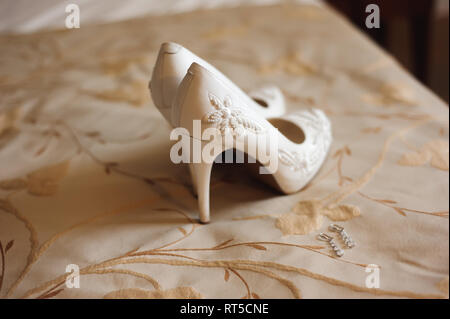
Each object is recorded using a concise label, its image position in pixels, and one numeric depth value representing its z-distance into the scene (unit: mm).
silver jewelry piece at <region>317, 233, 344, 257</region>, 452
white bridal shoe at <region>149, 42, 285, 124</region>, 489
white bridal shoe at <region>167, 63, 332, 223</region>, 449
